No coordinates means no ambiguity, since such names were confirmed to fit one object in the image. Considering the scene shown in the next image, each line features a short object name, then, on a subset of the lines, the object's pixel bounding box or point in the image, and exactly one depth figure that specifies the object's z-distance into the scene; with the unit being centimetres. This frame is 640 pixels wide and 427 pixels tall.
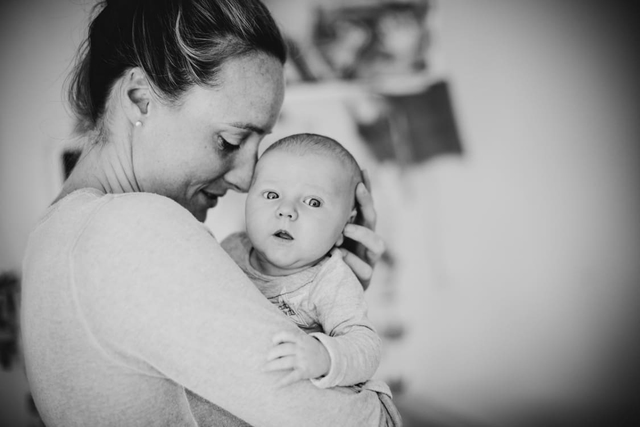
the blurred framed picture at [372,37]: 301
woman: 72
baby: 107
